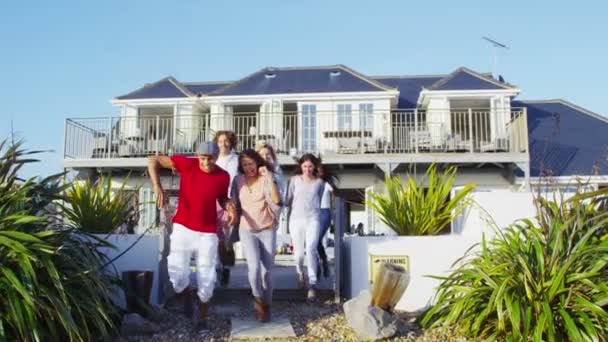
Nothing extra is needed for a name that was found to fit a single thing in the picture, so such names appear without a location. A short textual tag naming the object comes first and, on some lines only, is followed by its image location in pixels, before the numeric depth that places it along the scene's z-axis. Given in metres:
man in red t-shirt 4.71
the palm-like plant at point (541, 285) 3.88
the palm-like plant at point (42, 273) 3.67
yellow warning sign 5.53
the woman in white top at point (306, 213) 5.85
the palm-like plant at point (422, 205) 5.60
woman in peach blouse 4.89
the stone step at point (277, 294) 6.10
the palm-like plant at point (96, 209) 5.58
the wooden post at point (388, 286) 4.50
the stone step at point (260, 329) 4.46
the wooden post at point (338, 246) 5.95
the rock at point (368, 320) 4.35
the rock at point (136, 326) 4.51
